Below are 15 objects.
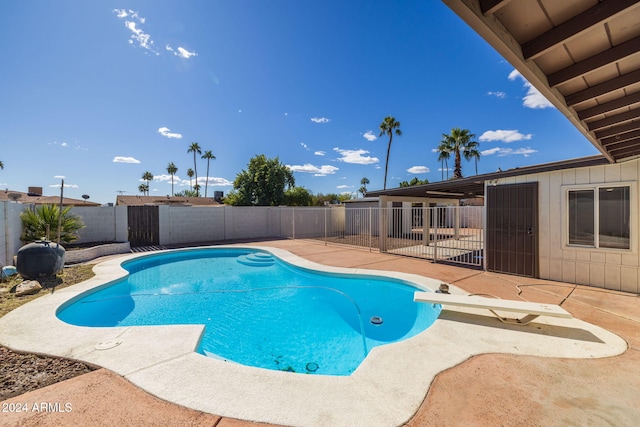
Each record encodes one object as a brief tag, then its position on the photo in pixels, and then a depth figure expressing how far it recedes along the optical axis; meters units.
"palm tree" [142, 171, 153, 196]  56.91
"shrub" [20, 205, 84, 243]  7.84
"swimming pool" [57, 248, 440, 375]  3.97
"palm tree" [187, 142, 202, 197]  47.72
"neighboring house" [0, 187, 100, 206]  19.32
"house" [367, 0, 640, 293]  1.74
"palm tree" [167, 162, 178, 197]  52.48
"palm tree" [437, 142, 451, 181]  24.77
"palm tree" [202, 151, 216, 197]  48.47
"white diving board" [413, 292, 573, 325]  3.66
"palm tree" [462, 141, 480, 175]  24.69
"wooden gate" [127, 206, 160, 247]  12.09
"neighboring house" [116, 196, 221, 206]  28.98
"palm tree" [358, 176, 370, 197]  60.34
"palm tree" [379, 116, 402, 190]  26.94
